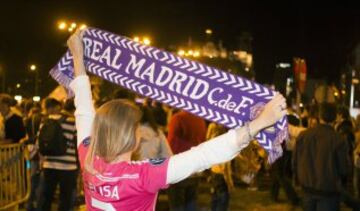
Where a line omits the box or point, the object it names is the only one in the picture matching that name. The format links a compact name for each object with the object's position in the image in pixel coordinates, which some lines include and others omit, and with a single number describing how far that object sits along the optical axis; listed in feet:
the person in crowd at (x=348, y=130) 36.35
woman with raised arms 9.07
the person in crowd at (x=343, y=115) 37.55
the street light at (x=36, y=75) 143.43
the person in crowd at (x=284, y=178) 35.22
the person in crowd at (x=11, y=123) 30.32
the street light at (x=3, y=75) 158.43
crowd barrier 25.77
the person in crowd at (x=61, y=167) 26.84
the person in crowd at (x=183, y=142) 27.45
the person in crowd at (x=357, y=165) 31.53
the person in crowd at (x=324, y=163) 21.63
